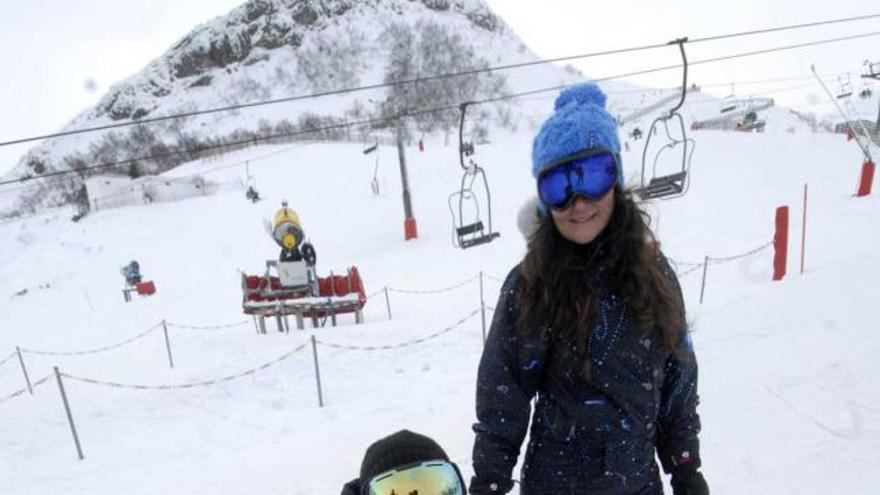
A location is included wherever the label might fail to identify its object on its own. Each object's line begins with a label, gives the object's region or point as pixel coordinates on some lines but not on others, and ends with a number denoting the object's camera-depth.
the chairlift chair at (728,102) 41.39
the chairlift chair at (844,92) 18.26
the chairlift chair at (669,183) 6.80
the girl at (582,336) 1.67
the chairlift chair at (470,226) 6.32
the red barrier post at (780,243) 8.44
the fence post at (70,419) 5.61
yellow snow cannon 10.77
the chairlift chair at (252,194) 28.75
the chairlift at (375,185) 26.06
